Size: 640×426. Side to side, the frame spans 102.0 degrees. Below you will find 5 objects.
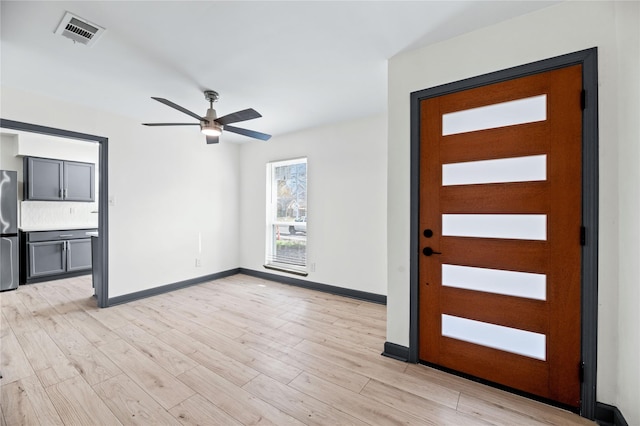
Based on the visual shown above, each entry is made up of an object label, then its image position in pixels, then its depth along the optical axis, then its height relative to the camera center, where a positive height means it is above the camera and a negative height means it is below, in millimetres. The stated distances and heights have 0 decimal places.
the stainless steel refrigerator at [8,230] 4102 -356
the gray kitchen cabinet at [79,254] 4906 -885
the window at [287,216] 4488 -108
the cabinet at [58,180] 4625 +548
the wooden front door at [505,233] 1692 -159
